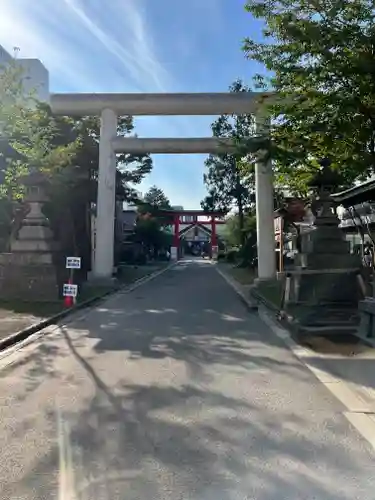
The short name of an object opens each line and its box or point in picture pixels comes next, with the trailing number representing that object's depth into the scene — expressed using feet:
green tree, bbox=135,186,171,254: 191.21
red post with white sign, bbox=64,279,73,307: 52.82
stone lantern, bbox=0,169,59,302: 59.06
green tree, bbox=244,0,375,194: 29.17
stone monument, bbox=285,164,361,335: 37.81
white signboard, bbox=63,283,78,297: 51.29
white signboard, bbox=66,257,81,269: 51.41
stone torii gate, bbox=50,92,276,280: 75.46
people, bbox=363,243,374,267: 58.26
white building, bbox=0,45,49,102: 114.83
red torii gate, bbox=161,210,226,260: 230.48
